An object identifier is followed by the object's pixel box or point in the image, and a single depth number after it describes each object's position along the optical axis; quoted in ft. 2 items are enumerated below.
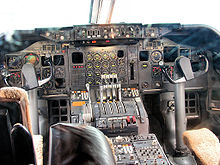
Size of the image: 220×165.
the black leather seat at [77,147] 1.62
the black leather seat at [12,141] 2.32
